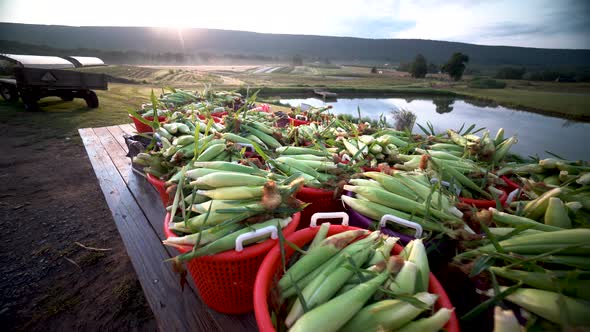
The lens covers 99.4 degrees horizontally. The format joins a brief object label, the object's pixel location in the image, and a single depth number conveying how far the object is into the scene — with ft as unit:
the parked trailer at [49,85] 28.99
